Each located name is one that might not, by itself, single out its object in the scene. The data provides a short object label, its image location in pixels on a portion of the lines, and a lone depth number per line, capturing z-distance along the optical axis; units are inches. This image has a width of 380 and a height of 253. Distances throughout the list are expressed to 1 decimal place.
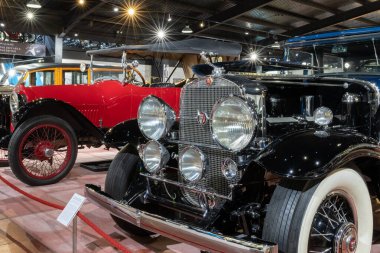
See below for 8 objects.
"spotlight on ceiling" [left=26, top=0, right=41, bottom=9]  376.5
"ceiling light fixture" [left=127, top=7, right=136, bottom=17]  450.3
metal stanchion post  93.7
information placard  89.8
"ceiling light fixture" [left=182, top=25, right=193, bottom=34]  509.4
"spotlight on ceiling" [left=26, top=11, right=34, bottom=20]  449.7
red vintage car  181.3
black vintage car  70.3
